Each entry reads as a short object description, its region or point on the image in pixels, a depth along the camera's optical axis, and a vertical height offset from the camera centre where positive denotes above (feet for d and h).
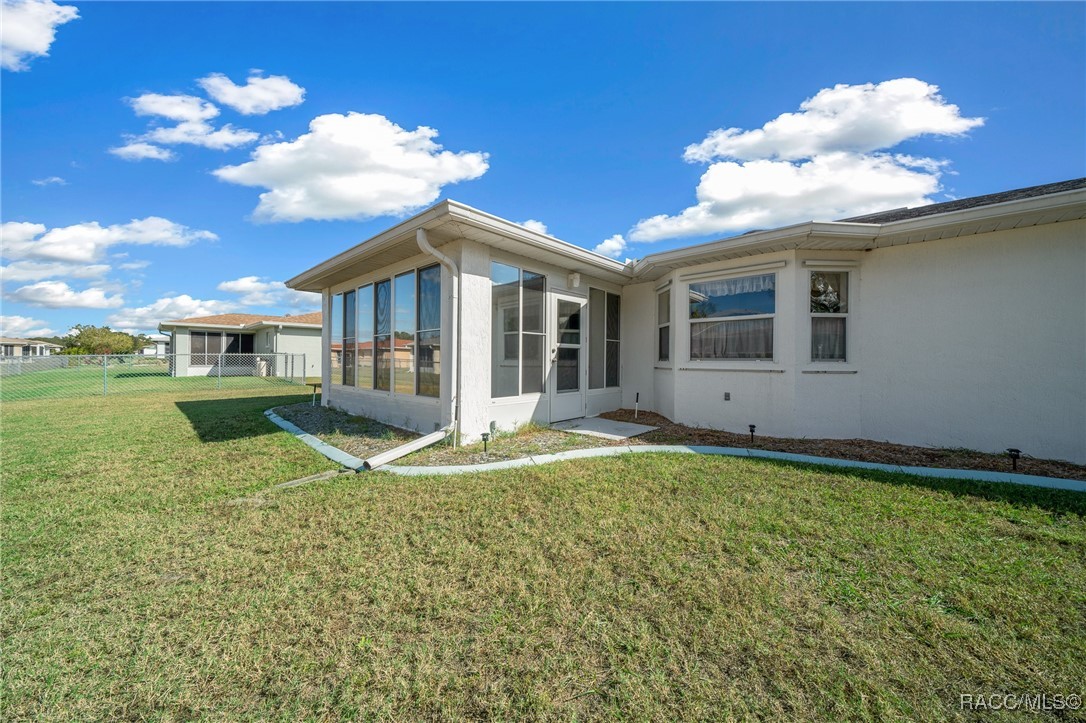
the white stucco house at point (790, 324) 16.21 +1.87
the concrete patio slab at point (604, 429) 20.94 -3.50
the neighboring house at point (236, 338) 72.64 +4.24
